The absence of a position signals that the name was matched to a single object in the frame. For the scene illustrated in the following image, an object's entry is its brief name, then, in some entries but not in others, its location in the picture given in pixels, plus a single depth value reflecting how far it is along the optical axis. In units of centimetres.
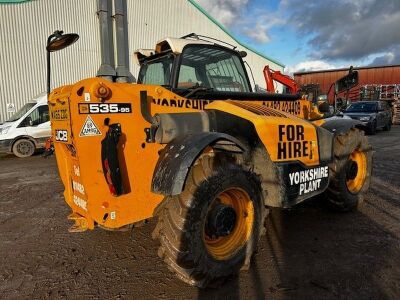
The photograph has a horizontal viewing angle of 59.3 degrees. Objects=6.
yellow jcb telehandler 291
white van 1203
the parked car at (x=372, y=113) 1730
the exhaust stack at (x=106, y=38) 1659
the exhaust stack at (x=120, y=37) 1714
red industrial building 2938
